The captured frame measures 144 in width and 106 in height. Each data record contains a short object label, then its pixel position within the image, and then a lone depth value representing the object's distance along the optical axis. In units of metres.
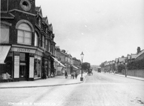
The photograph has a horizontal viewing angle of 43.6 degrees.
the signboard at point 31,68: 24.08
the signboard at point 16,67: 22.38
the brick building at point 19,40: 22.27
